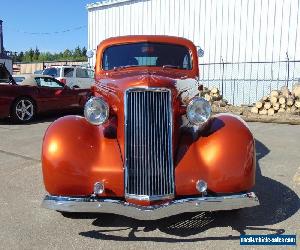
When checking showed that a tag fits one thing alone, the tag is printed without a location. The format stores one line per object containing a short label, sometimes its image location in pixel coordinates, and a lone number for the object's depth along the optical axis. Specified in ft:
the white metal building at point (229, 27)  33.92
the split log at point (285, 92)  30.33
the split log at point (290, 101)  29.34
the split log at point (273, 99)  30.02
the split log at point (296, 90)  29.88
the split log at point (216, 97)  35.21
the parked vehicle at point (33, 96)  26.04
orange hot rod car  8.40
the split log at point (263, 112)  30.13
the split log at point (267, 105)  30.16
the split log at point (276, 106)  29.78
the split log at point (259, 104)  30.47
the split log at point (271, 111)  29.67
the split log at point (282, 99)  29.68
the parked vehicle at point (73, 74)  41.35
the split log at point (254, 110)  30.61
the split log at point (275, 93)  30.29
